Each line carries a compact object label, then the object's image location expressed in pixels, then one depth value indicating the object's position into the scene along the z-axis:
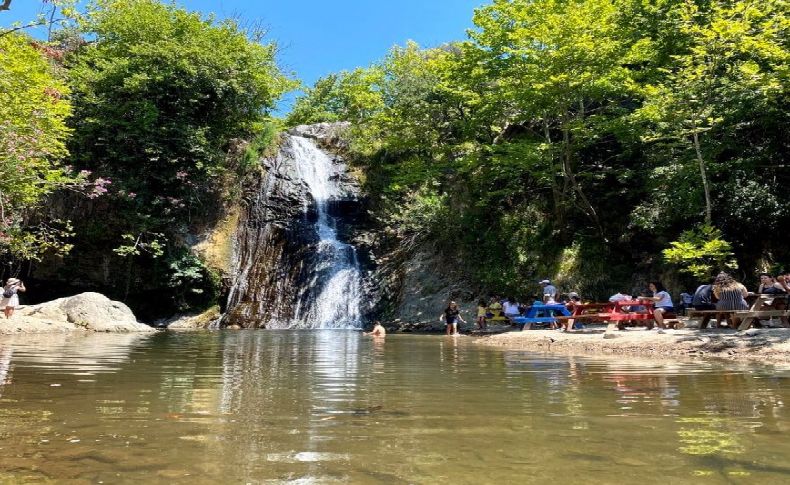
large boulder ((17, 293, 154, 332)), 16.06
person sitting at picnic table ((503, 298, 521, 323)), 17.03
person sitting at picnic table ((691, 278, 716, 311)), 12.23
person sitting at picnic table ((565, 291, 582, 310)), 14.04
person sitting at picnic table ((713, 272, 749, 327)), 11.14
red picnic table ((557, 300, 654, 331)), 12.75
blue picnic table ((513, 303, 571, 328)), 14.29
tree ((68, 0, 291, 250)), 24.25
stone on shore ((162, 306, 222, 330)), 23.28
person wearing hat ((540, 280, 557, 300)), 15.24
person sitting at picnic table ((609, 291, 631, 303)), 13.57
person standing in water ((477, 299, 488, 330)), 18.00
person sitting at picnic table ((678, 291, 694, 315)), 15.56
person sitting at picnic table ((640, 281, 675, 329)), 12.60
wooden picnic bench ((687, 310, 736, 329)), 11.42
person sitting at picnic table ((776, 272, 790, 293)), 11.30
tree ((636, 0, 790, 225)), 13.85
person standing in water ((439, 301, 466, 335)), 17.25
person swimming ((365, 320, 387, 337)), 15.12
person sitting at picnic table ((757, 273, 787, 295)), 11.41
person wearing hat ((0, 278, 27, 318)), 15.54
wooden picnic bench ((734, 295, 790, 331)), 10.22
